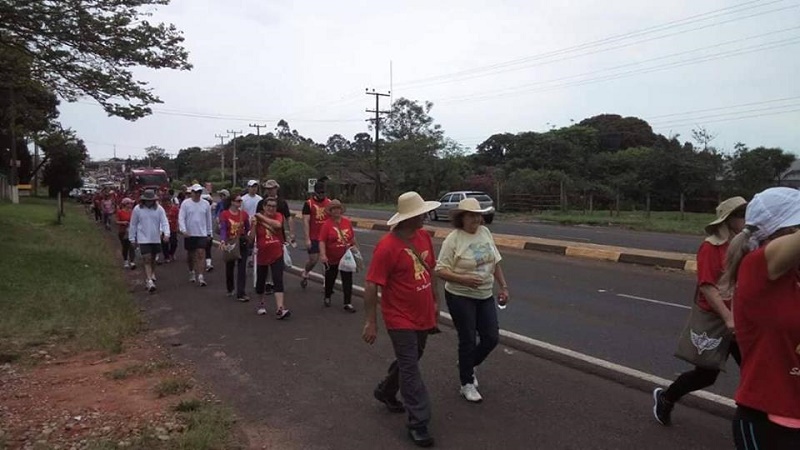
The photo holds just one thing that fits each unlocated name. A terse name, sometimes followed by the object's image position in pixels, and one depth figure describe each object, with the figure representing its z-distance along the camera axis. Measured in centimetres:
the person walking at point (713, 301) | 392
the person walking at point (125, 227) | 1403
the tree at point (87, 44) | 1379
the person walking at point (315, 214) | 989
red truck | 3522
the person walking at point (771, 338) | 236
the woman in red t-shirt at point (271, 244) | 823
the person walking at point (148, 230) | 1092
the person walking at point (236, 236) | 985
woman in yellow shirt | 495
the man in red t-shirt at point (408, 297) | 429
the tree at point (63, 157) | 5450
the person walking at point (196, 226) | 1148
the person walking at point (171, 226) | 1488
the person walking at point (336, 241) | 865
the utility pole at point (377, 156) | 5721
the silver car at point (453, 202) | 2955
